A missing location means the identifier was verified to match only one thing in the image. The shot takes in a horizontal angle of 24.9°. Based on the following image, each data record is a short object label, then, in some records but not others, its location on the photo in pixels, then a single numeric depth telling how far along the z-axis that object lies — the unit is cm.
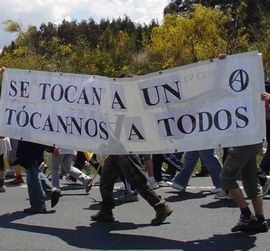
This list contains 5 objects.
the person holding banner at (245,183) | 616
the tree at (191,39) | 3650
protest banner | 607
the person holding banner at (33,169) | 757
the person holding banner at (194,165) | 845
